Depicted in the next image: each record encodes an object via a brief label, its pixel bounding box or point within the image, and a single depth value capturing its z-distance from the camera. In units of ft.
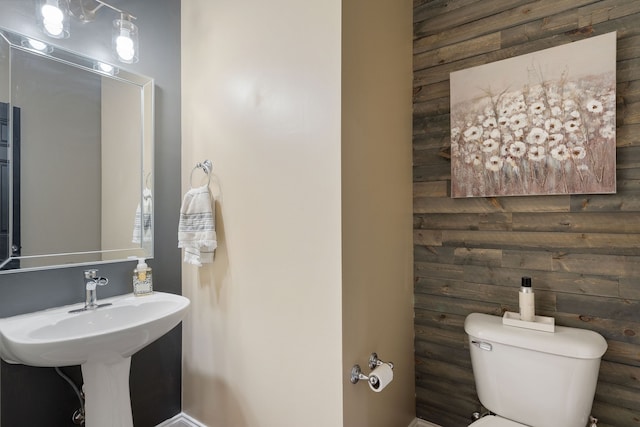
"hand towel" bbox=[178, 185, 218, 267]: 5.00
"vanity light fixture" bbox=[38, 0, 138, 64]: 4.33
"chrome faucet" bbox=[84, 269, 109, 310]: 4.49
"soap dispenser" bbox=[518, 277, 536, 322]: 4.35
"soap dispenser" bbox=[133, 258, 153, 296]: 5.11
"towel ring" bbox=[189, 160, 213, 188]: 5.38
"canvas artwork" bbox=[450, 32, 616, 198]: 4.16
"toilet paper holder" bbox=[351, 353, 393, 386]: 3.99
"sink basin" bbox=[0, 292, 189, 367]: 3.29
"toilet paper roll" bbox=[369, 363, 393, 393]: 3.98
